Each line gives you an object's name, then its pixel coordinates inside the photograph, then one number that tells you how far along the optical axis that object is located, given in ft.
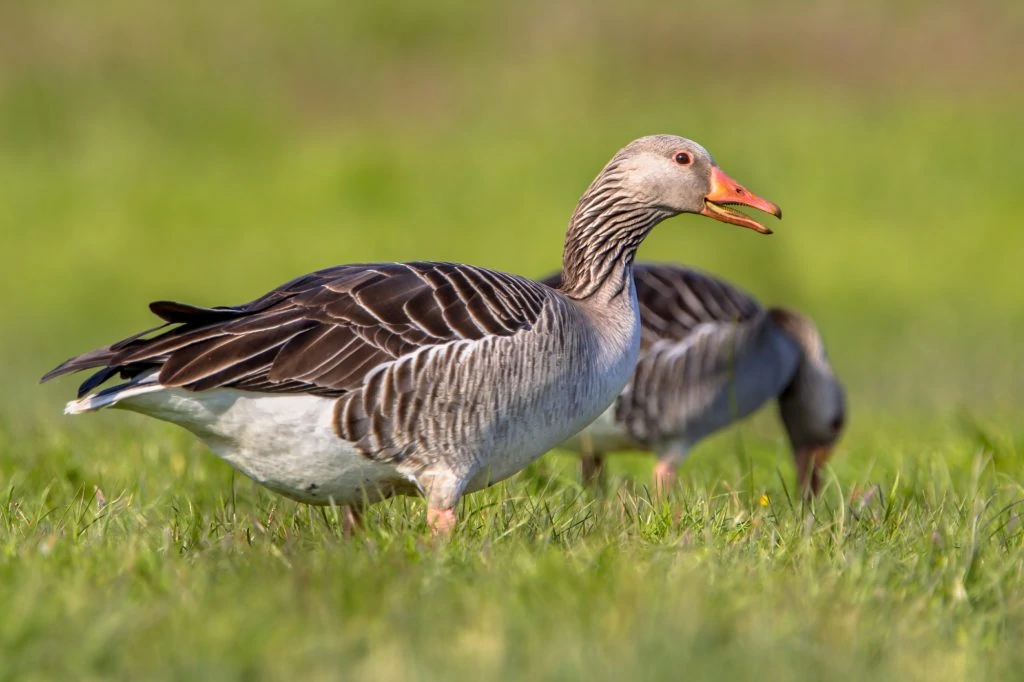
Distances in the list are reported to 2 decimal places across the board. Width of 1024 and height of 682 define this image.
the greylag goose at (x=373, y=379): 31.94
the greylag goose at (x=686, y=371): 51.85
